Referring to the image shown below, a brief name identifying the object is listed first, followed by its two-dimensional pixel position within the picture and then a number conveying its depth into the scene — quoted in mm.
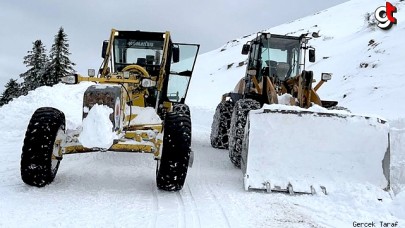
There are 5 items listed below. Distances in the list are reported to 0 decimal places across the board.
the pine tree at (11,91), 39469
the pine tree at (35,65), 39406
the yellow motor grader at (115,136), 5809
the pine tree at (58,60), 38750
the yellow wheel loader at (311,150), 6449
